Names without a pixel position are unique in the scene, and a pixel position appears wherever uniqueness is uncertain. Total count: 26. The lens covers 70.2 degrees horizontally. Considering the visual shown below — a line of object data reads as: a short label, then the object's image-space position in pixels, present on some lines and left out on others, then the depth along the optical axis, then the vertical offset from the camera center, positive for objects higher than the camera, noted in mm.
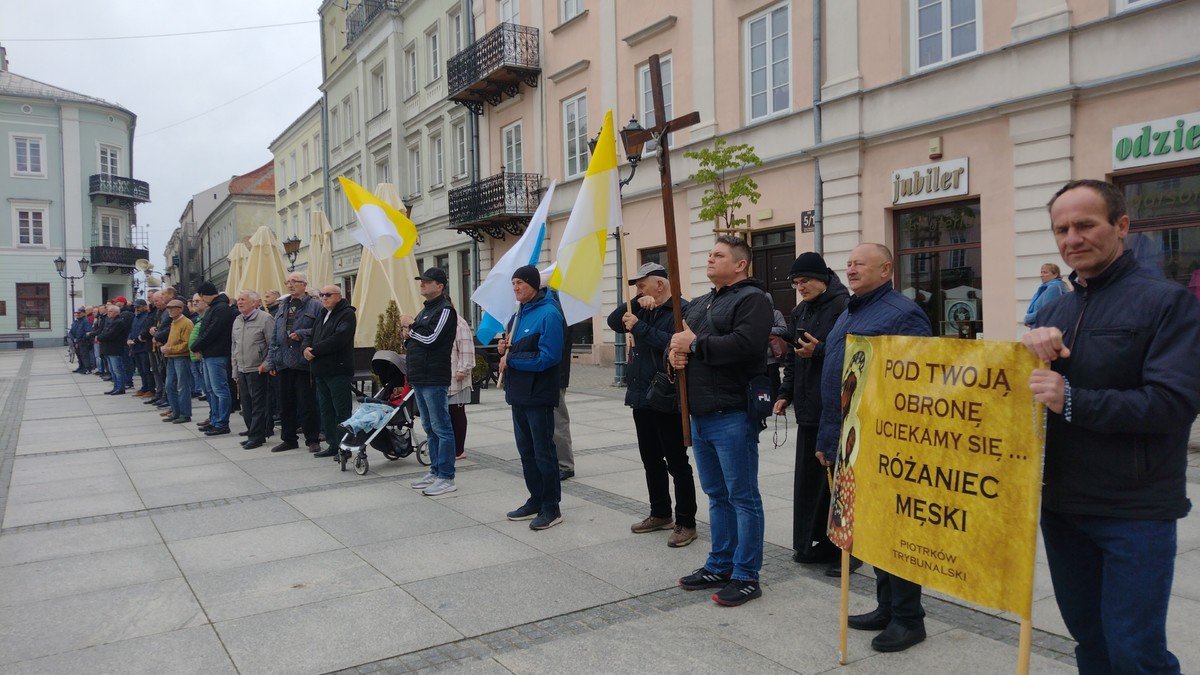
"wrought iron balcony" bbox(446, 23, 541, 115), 22891 +6872
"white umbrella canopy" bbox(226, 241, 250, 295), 21297 +1286
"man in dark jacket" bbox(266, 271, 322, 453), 9602 -560
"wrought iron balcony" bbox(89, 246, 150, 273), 50562 +3685
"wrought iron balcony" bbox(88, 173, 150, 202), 50844 +7968
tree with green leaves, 13516 +2104
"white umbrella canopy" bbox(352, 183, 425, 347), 14898 +362
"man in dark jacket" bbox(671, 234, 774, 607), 4402 -375
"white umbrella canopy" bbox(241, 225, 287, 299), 17922 +1065
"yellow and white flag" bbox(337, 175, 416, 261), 8672 +912
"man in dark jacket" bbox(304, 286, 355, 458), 8875 -456
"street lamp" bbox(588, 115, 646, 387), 16547 -994
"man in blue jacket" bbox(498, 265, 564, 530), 6078 -441
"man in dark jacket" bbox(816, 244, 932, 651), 3830 -205
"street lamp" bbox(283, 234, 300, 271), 24972 +2066
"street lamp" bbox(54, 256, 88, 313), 40469 +2637
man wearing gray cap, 5160 -666
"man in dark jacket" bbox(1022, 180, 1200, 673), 2414 -288
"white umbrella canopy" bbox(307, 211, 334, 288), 17484 +1199
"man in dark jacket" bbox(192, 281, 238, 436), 11164 -429
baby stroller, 8320 -1062
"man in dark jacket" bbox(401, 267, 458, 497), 7219 -429
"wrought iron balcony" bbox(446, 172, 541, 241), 23453 +3115
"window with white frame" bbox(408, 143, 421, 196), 30797 +5288
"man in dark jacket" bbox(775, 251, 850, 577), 4973 -565
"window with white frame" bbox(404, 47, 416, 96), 30719 +8850
